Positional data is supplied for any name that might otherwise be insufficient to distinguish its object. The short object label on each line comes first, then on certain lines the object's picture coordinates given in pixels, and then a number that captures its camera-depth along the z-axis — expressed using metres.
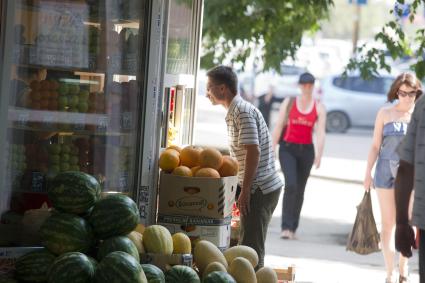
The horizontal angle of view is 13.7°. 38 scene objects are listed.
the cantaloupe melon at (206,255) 10.64
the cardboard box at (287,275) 12.31
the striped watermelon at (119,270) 8.97
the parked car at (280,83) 61.04
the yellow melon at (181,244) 10.68
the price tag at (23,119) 10.93
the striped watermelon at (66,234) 9.69
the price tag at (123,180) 11.92
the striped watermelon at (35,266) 9.62
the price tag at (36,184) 11.18
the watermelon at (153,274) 9.47
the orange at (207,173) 12.11
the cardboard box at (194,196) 12.06
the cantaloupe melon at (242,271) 10.33
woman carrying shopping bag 18.45
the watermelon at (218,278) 9.80
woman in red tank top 22.88
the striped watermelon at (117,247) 9.67
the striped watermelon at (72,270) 9.02
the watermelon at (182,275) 9.69
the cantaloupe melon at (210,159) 12.41
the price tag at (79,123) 11.53
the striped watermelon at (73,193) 10.00
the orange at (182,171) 12.13
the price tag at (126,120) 11.88
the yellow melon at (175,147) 12.80
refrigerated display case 10.90
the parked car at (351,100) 57.01
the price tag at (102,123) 11.73
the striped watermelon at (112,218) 9.96
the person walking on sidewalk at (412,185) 9.73
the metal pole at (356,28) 63.51
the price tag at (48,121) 11.26
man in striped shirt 13.97
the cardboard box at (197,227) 12.04
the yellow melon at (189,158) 12.56
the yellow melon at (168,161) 12.20
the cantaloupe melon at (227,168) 12.62
